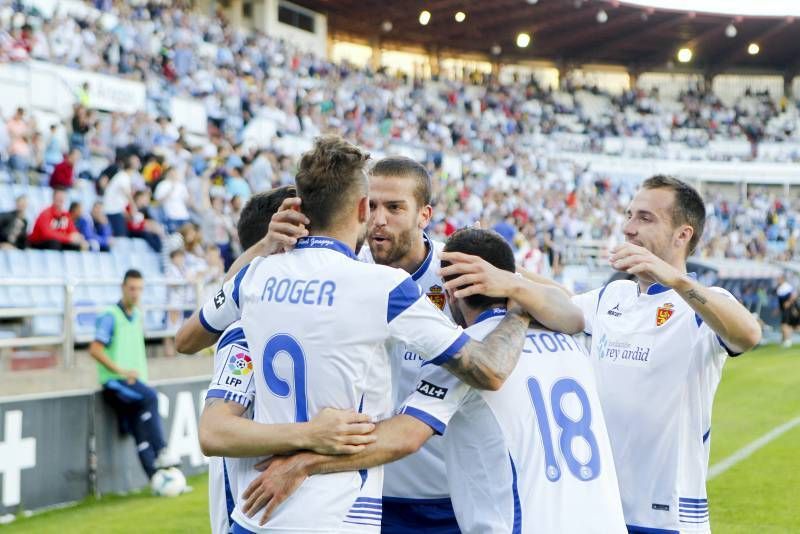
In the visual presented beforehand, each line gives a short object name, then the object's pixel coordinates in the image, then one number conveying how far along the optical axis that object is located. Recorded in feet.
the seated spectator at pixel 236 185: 51.13
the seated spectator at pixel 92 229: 39.11
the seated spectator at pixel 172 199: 45.06
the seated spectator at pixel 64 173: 41.83
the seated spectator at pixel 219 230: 46.21
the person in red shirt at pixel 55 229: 37.91
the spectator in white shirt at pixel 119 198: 41.93
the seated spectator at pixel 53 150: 44.47
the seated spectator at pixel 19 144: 42.60
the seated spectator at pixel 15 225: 37.14
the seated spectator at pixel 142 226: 43.19
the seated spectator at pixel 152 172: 47.39
